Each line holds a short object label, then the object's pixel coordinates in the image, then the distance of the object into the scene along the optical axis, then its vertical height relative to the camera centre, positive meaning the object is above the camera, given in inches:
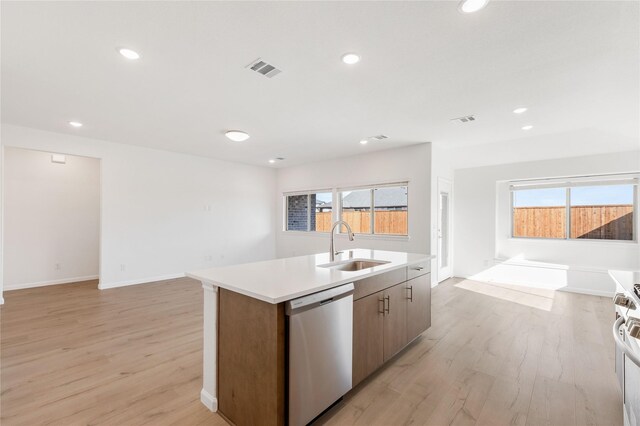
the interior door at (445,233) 219.3 -15.8
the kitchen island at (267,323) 58.9 -28.0
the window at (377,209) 214.8 +3.8
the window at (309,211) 266.8 +2.3
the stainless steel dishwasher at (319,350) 59.9 -32.1
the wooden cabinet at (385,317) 79.6 -34.0
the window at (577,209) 185.2 +3.7
